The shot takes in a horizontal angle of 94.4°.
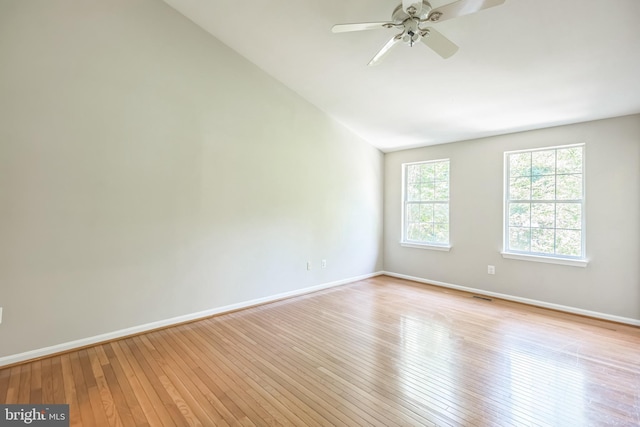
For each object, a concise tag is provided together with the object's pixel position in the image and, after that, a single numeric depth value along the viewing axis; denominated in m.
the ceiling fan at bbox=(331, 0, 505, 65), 1.79
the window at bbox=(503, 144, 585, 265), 3.78
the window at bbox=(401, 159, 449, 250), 5.03
